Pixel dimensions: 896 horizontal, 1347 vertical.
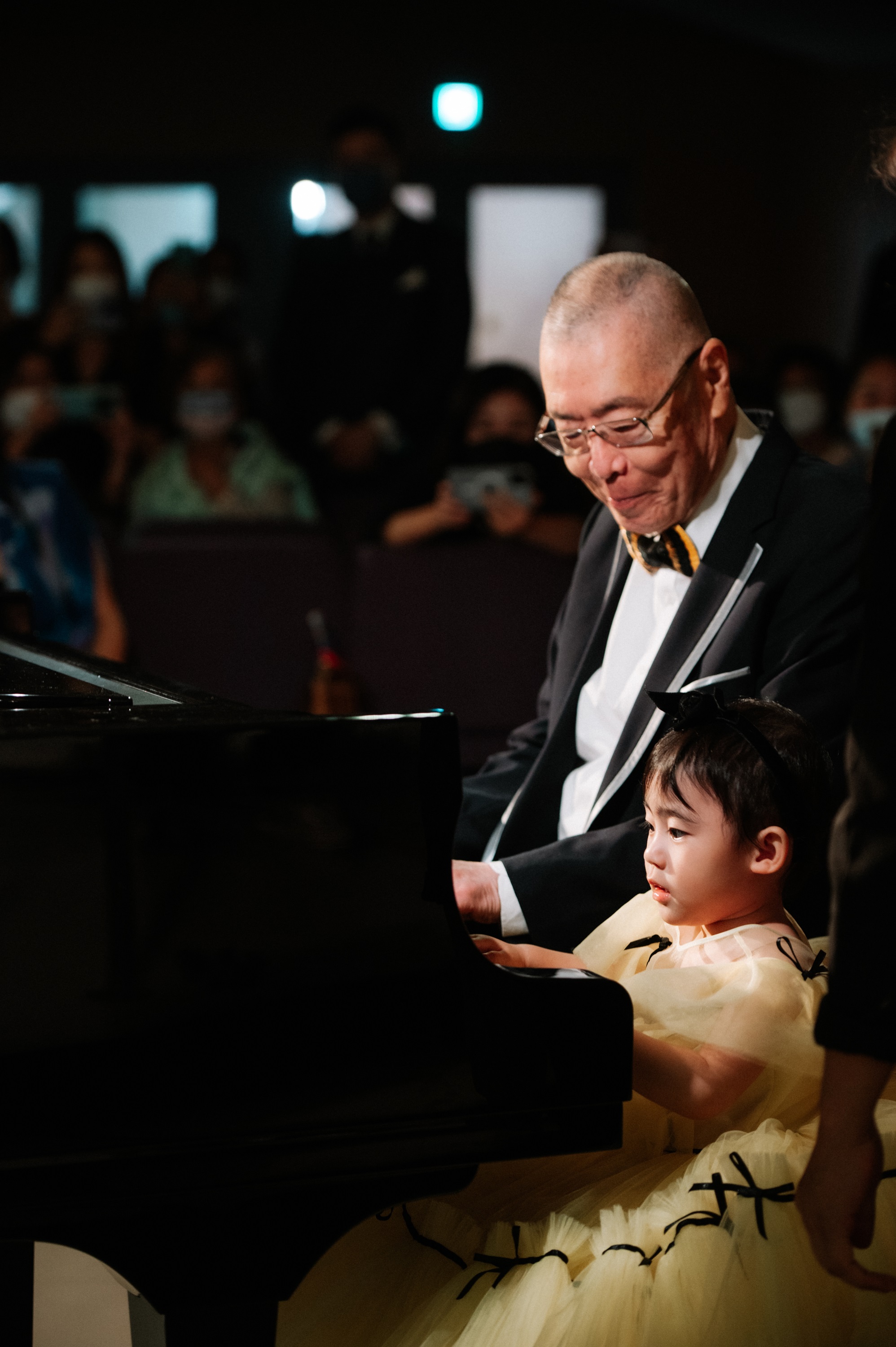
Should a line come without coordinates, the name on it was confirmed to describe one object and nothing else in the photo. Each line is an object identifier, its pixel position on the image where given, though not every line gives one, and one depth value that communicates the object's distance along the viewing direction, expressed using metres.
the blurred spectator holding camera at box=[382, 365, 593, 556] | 7.50
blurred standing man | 8.96
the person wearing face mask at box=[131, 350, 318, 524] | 8.62
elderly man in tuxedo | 3.29
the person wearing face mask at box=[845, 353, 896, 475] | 7.81
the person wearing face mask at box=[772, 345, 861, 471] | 9.02
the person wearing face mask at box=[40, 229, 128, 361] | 9.11
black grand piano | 2.05
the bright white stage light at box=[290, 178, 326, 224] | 14.87
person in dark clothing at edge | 1.86
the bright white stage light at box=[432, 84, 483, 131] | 14.84
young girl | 2.34
